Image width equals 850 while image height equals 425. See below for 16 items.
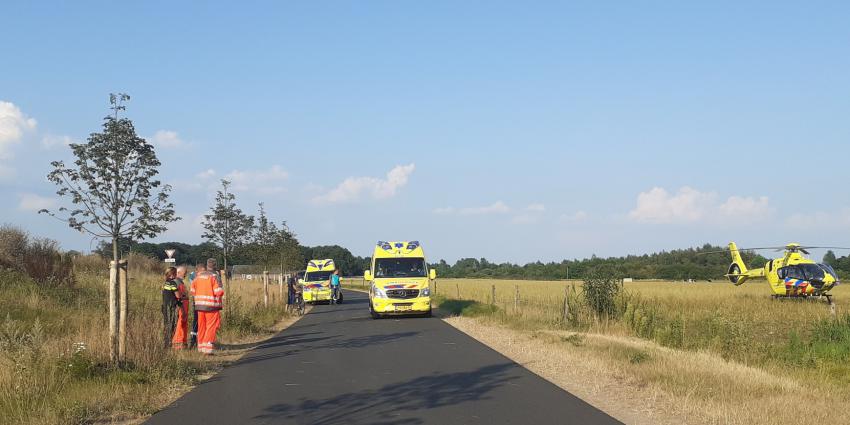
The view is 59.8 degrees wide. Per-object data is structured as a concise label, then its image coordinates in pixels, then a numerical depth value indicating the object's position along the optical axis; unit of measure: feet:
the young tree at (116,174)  56.24
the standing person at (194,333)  52.08
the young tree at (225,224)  105.70
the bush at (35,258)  75.66
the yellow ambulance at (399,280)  84.74
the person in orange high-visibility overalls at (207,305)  48.32
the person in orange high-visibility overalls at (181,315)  48.88
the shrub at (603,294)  76.48
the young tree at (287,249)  155.36
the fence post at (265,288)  92.20
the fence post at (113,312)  35.76
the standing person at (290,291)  102.47
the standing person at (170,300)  48.73
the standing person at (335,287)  132.26
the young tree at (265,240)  137.28
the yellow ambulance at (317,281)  134.82
